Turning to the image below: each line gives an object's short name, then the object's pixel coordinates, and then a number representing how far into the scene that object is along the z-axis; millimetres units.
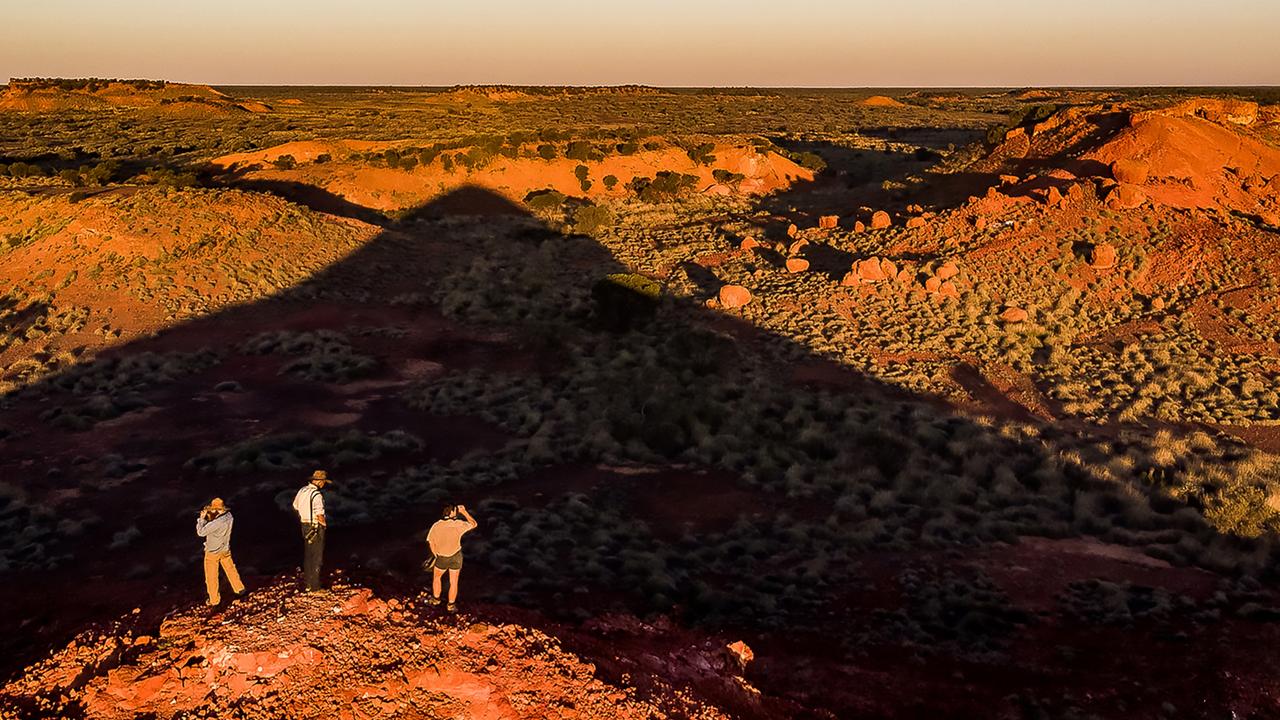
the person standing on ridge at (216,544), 9227
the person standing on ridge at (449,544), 9453
